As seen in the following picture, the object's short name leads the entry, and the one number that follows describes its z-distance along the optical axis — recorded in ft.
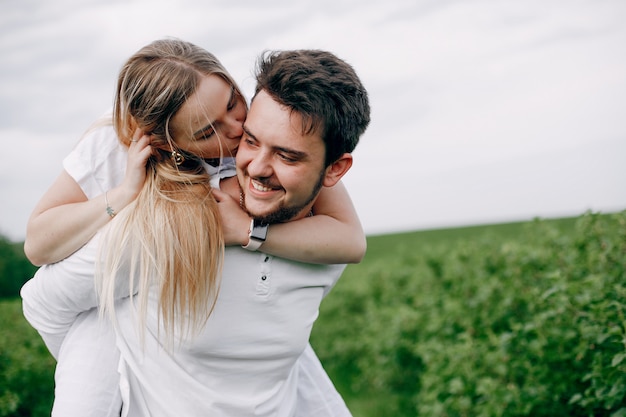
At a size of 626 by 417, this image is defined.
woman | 8.30
